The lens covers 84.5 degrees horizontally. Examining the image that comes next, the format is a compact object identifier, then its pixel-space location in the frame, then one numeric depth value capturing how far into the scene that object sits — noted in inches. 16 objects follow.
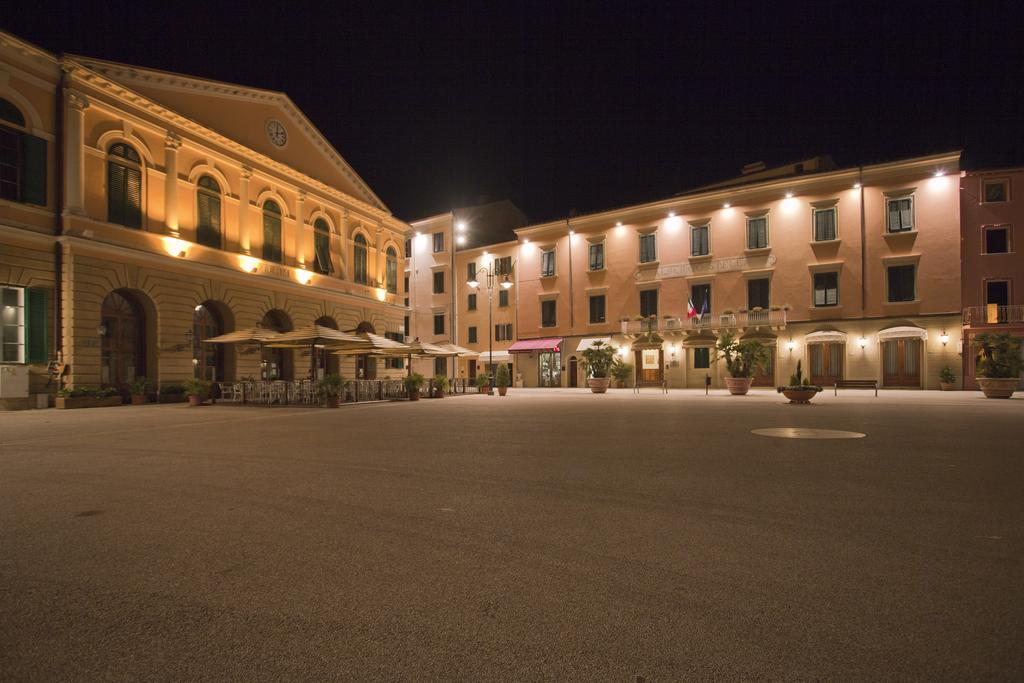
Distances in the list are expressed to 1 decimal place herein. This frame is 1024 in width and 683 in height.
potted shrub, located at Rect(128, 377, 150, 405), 828.0
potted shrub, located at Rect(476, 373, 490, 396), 1185.9
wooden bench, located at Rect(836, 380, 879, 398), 1015.0
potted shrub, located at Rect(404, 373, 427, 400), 935.7
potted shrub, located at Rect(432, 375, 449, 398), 1016.9
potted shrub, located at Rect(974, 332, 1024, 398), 877.2
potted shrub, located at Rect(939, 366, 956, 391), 1125.1
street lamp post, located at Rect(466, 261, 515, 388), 1687.4
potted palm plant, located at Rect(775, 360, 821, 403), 749.3
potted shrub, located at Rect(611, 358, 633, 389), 1312.7
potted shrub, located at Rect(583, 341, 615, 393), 1179.3
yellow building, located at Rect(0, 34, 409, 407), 753.0
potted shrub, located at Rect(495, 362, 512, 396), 1087.6
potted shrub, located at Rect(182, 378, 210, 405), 797.2
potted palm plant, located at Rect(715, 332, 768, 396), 1012.5
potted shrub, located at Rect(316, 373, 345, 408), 769.6
